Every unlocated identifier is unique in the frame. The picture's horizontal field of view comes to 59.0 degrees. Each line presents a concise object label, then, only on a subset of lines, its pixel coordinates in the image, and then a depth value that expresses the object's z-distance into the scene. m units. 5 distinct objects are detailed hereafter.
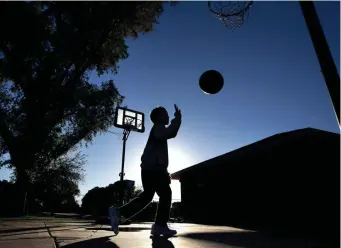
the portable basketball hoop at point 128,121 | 16.27
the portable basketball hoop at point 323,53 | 3.64
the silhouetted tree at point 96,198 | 68.62
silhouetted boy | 3.92
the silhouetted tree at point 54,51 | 15.58
